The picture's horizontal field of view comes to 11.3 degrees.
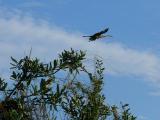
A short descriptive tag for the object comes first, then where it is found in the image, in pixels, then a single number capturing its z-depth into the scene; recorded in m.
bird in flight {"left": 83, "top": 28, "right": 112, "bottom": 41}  10.96
